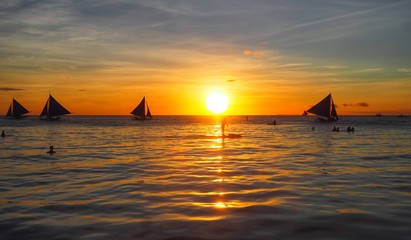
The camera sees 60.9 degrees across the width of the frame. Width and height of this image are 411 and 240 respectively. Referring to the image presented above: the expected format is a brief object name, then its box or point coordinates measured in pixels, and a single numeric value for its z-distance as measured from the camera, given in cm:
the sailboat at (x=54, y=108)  11780
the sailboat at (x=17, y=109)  13362
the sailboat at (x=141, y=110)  13725
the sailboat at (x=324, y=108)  10274
